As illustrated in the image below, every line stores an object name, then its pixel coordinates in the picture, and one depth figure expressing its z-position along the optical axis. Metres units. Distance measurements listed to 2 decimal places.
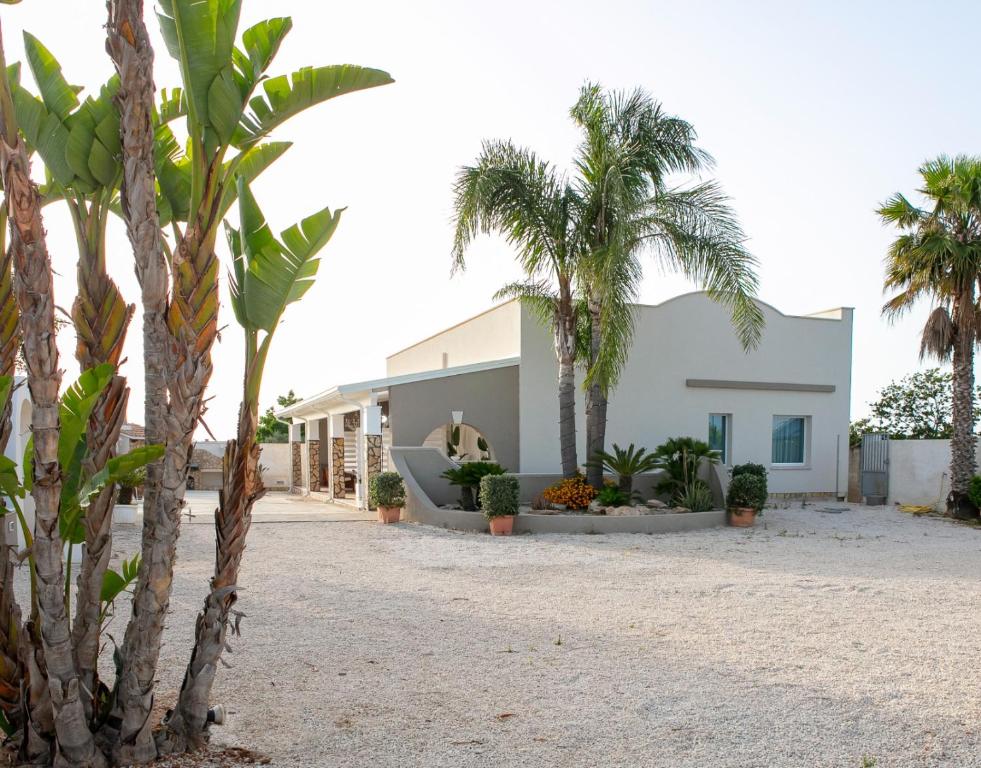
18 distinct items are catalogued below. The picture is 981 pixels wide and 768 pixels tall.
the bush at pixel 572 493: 16.81
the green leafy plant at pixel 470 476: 16.59
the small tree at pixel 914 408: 33.25
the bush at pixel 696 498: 17.17
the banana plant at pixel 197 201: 4.13
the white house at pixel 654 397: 18.80
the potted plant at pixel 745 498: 16.62
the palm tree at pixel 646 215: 16.70
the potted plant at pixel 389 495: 16.80
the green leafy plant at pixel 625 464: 17.33
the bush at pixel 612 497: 16.66
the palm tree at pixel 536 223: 16.83
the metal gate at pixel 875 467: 22.42
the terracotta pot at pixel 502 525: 15.29
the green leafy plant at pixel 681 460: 17.59
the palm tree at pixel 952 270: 18.28
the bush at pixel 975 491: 18.12
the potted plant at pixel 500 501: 15.23
